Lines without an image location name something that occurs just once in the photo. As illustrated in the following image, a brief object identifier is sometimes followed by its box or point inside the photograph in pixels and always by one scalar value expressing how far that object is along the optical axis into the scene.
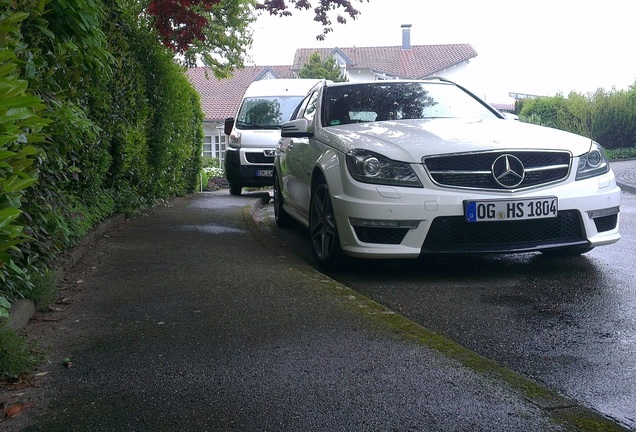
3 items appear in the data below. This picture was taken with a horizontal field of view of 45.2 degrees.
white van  15.43
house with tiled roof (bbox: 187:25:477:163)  53.75
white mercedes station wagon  5.72
